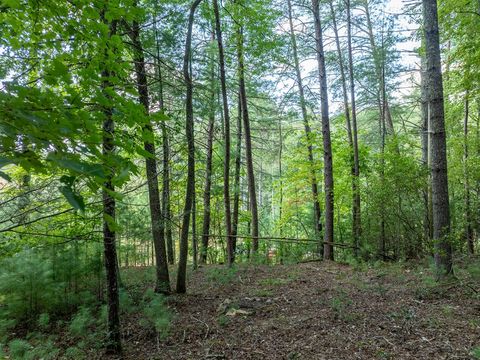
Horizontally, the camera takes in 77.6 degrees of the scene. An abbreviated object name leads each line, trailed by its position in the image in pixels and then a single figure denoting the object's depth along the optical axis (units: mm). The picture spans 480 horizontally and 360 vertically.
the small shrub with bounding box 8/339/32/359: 3817
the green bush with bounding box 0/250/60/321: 5047
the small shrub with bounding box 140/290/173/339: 4129
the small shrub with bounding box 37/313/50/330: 4727
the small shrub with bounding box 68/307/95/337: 4298
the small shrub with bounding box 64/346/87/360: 3749
